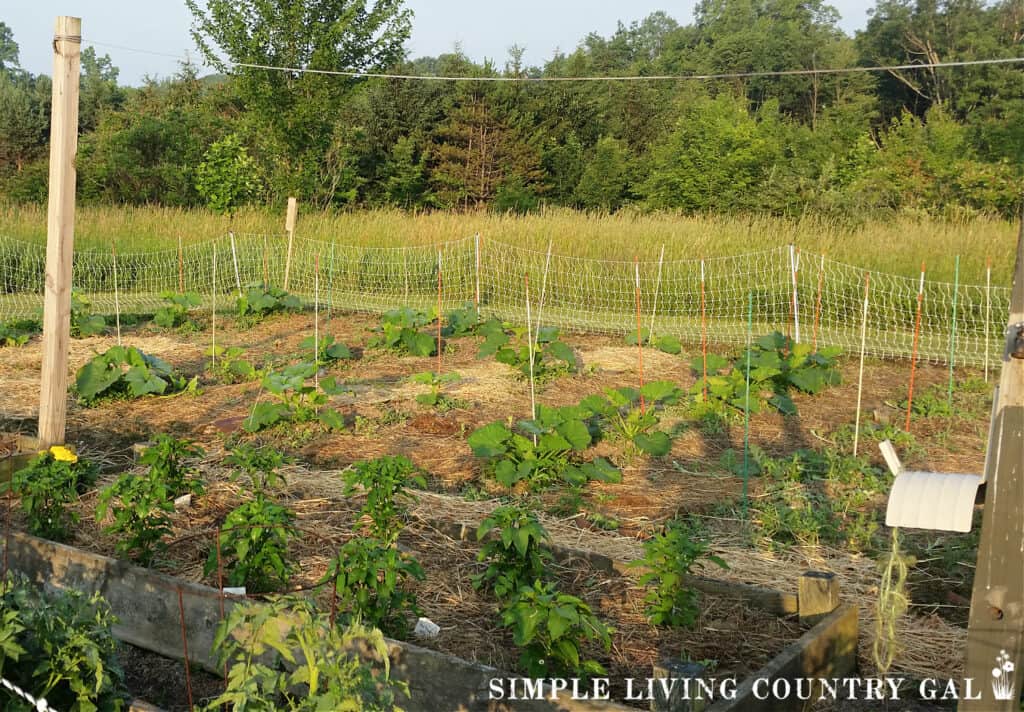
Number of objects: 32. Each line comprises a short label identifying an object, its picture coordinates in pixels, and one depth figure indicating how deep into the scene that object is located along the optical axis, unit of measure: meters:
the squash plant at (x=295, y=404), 6.12
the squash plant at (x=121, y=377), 6.70
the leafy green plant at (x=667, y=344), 8.60
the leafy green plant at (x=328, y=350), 8.11
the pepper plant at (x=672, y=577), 3.38
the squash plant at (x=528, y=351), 7.64
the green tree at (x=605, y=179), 27.39
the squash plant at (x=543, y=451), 5.14
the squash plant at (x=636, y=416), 5.71
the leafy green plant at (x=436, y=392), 6.84
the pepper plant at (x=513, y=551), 3.40
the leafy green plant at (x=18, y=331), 8.96
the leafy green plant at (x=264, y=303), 10.43
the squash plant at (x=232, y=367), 7.39
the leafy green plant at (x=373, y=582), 3.18
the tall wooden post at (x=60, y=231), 5.14
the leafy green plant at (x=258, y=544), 3.52
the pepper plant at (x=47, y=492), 4.08
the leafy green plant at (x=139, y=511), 3.85
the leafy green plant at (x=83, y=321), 9.15
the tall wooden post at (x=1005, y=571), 1.99
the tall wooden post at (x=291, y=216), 11.62
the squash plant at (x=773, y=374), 6.94
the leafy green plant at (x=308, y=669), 2.11
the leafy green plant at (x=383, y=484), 3.82
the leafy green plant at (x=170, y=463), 4.13
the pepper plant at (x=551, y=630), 2.91
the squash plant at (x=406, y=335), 8.55
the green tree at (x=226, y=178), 21.20
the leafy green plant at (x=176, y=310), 9.94
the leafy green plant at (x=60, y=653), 2.45
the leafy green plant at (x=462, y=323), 9.44
